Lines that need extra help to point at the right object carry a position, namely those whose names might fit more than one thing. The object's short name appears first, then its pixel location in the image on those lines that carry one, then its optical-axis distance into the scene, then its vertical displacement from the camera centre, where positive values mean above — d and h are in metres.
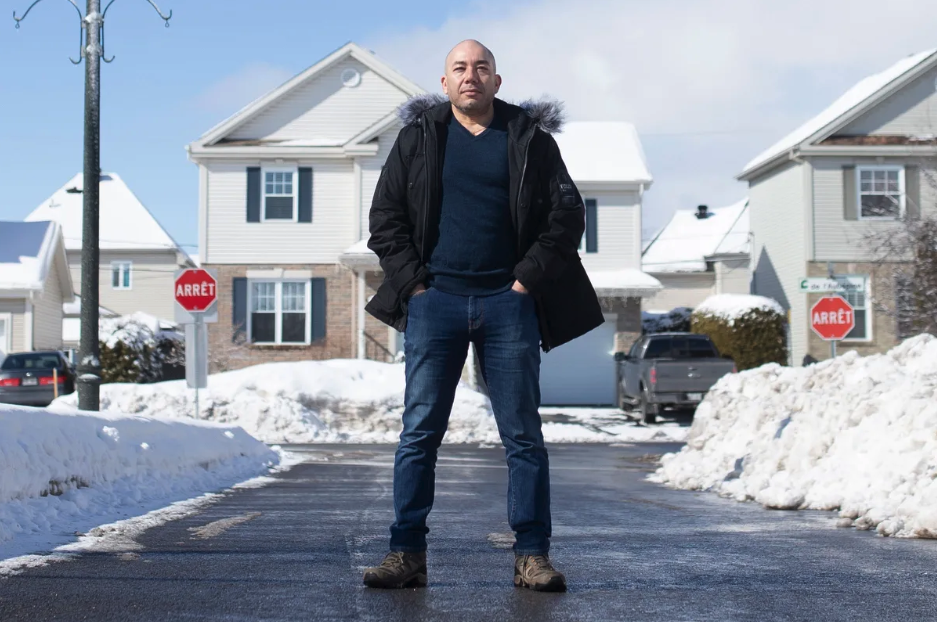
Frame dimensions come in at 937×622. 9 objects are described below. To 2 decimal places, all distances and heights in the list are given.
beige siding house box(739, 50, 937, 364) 32.38 +4.31
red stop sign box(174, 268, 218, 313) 17.09 +0.79
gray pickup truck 24.73 -0.47
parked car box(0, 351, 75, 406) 27.20 -0.75
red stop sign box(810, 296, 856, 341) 20.33 +0.50
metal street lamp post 13.68 +1.13
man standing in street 4.59 +0.26
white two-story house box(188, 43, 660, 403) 31.33 +3.28
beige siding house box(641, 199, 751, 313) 49.50 +3.66
